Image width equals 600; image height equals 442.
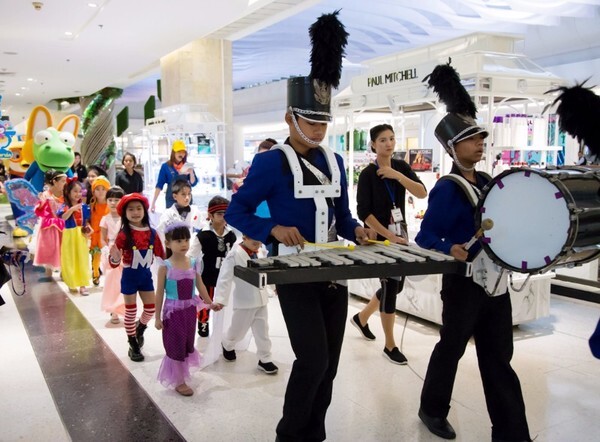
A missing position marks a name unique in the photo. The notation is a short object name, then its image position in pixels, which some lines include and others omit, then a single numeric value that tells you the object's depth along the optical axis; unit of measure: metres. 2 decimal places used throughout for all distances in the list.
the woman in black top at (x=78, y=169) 10.77
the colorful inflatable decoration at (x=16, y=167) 12.53
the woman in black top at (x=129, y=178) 8.34
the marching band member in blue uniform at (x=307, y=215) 2.28
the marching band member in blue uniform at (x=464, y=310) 2.55
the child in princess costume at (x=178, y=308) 3.41
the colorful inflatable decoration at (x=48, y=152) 7.73
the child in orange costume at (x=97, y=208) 6.02
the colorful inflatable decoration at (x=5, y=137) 9.58
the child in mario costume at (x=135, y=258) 3.96
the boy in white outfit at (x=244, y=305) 3.70
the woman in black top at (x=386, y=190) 3.70
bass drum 2.02
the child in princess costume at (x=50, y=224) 6.41
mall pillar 11.01
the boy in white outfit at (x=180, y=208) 5.21
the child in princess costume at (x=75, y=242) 5.97
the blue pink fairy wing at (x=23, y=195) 7.62
